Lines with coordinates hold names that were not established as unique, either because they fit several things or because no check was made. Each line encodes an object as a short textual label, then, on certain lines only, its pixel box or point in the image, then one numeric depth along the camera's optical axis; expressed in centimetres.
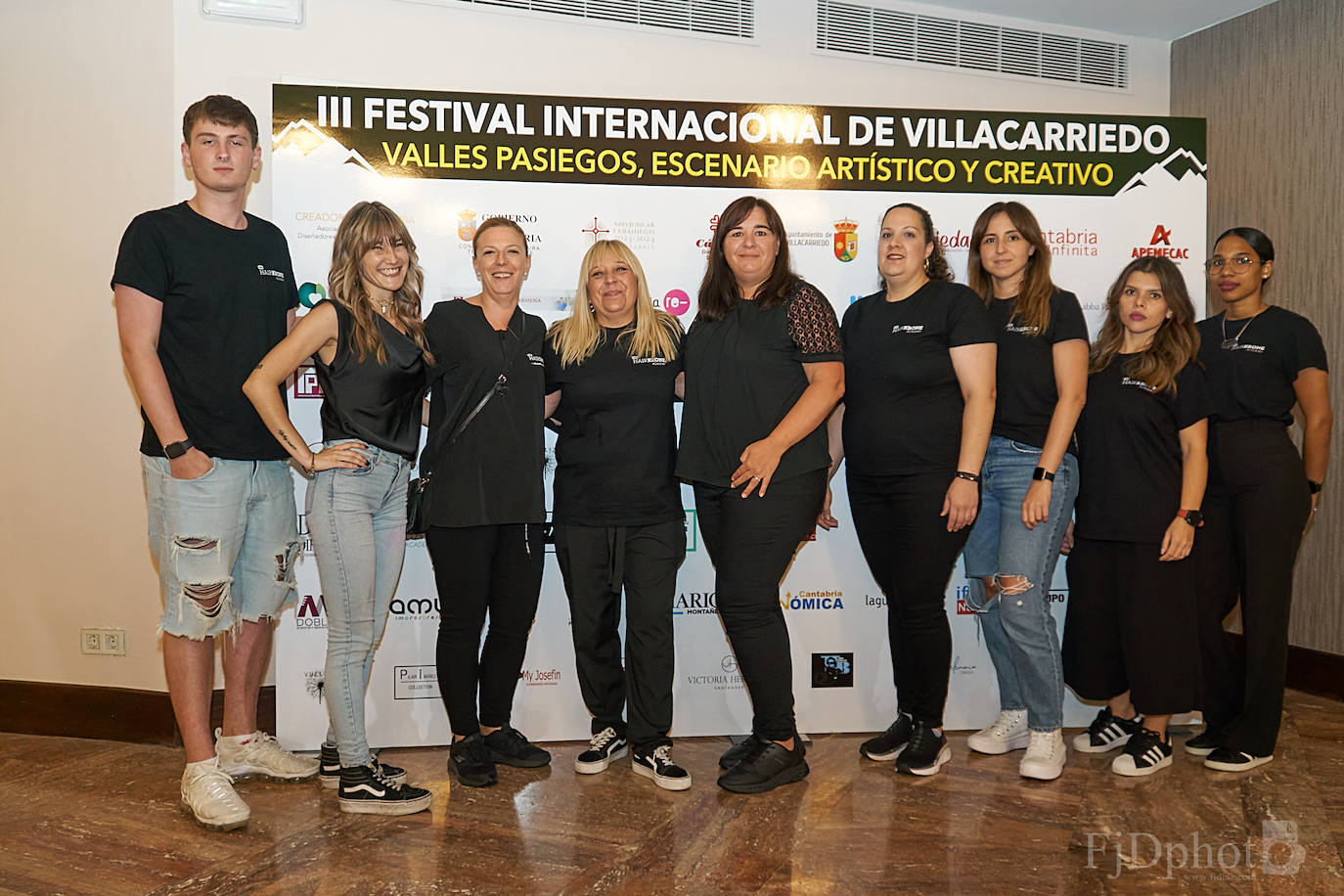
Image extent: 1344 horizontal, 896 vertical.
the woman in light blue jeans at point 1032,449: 295
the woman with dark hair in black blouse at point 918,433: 287
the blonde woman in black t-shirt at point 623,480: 288
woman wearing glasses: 307
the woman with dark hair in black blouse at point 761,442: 277
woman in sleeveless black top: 263
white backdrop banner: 324
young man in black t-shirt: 259
